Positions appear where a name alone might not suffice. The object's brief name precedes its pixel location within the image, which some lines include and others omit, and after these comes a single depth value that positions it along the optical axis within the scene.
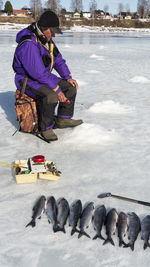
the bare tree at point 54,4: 89.12
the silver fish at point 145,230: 2.46
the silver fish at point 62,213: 2.68
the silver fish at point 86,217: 2.61
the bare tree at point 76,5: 116.44
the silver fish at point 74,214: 2.66
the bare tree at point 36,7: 85.56
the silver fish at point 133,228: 2.47
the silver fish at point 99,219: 2.58
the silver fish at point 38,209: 2.73
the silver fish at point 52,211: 2.73
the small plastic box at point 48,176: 3.42
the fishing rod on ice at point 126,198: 3.00
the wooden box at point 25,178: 3.34
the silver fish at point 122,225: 2.50
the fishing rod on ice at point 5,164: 3.58
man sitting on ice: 4.24
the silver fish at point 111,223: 2.51
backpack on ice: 4.61
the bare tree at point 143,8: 112.80
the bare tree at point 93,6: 107.89
